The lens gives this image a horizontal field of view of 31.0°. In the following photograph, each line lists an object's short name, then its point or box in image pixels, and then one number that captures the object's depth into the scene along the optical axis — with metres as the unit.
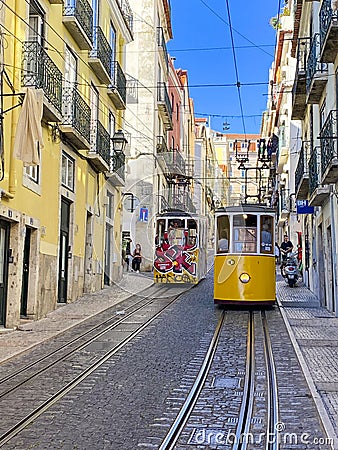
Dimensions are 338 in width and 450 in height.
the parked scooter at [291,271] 22.19
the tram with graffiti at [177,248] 22.38
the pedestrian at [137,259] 29.52
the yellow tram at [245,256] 14.49
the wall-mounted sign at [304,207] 19.47
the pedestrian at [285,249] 25.05
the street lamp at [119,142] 20.81
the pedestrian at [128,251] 31.52
